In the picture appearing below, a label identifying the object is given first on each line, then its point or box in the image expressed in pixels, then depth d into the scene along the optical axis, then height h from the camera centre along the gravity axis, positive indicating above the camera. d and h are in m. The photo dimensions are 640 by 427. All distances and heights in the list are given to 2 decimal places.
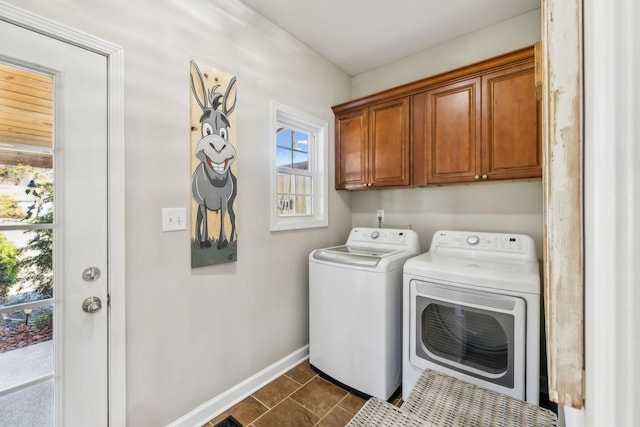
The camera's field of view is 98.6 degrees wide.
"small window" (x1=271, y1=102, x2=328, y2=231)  2.27 +0.39
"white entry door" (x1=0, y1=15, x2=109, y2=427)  1.11 -0.09
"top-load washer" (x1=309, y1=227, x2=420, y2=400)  1.85 -0.75
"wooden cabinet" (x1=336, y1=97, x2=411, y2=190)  2.34 +0.60
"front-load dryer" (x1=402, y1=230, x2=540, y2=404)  1.48 -0.62
